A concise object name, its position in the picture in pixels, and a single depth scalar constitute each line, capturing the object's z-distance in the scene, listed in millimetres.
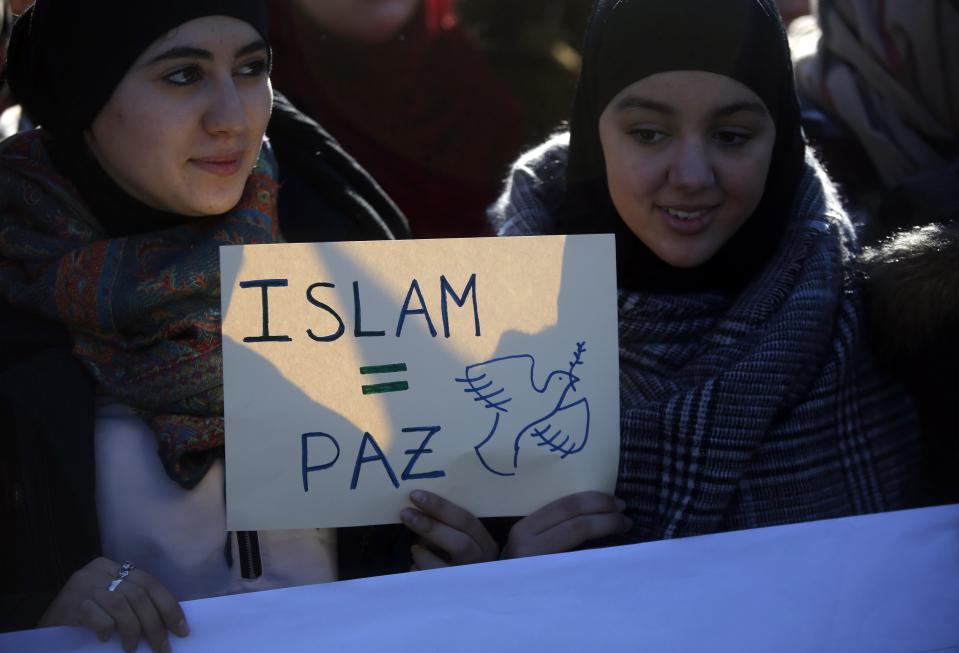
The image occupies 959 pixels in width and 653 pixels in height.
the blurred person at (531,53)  2797
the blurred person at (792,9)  3443
